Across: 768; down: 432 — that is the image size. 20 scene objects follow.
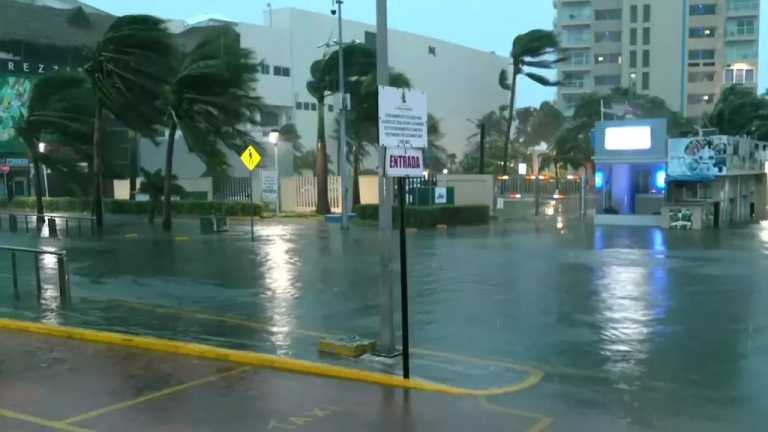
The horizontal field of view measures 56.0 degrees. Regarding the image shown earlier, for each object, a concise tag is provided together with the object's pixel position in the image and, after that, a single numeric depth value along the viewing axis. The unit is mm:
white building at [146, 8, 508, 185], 70938
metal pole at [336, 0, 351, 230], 28281
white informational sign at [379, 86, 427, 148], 7039
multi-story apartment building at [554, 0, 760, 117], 82688
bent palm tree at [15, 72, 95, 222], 32938
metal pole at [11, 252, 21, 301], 12398
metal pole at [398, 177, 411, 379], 7180
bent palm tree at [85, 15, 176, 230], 27328
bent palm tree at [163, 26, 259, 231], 27625
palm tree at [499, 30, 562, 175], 49312
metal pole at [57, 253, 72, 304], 11818
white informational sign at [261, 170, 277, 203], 29203
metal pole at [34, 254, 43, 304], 12102
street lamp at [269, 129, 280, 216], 36228
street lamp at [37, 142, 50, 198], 34625
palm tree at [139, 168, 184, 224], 32469
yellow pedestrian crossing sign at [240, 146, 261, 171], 25828
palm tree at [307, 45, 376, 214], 37031
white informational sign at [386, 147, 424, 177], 7098
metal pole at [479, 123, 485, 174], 39125
